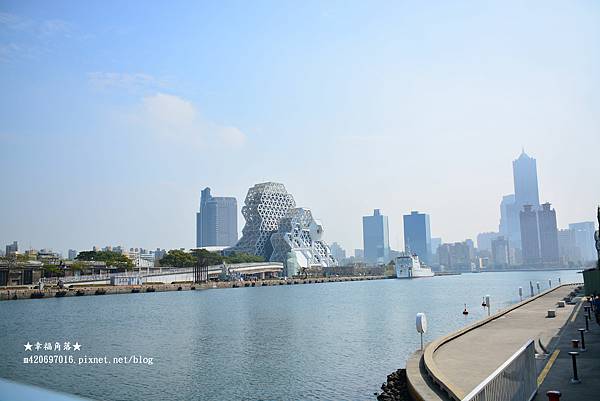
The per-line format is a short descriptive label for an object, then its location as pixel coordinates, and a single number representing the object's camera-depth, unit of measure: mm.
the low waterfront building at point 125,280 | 85188
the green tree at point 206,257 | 114869
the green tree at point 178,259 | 109250
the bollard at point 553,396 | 5902
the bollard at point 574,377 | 9742
